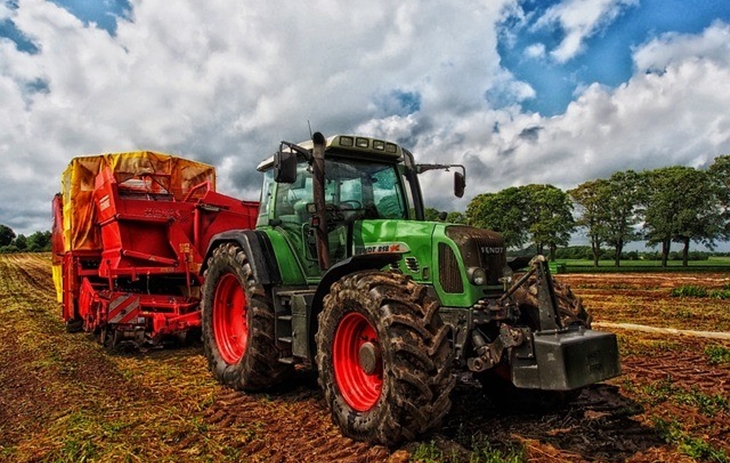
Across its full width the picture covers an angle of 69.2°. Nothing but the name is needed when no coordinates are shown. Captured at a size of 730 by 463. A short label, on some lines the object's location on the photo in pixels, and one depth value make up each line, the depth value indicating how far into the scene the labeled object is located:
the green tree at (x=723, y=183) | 42.88
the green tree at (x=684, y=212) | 43.31
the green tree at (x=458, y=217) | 57.94
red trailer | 8.10
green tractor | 3.80
